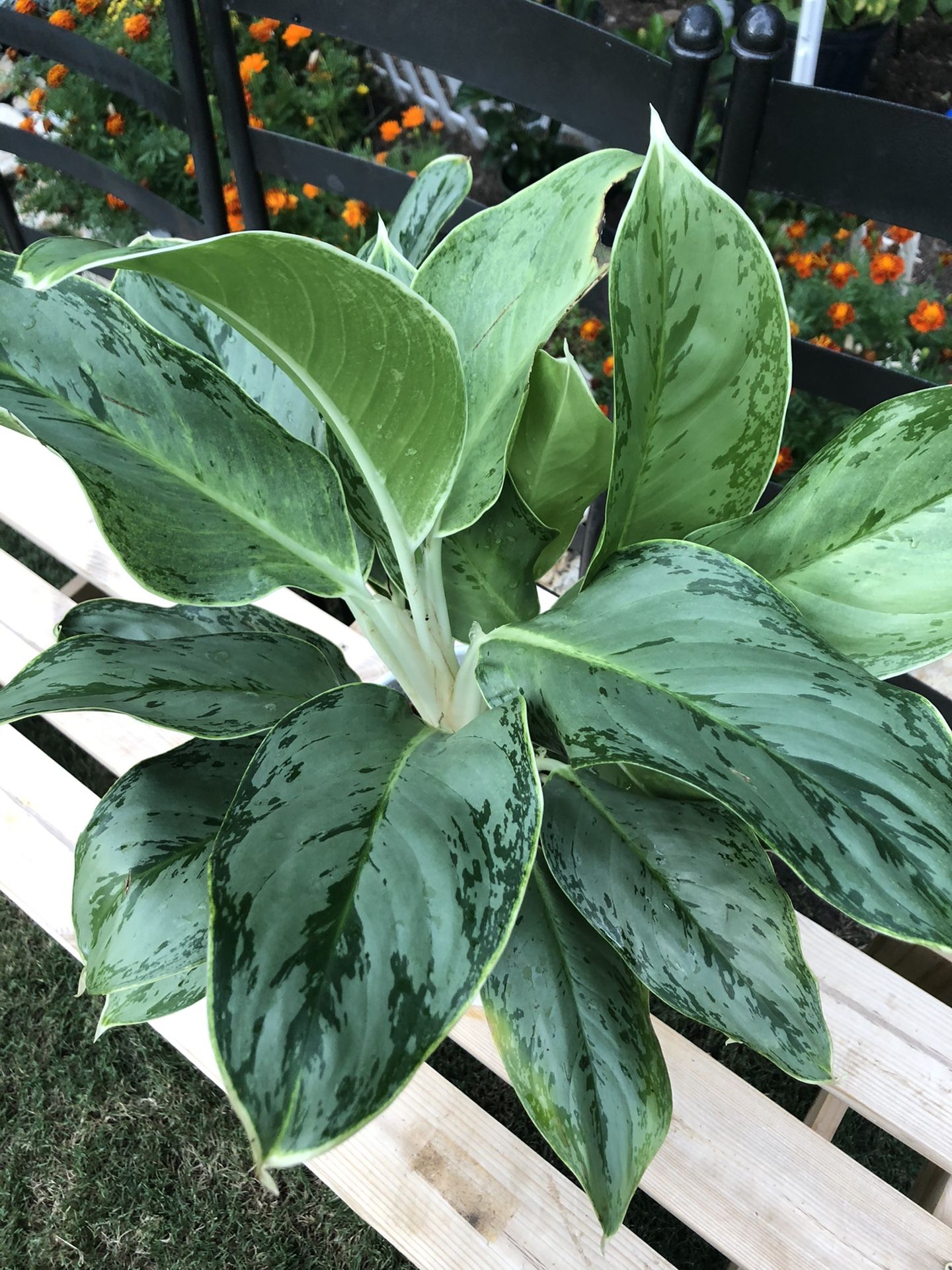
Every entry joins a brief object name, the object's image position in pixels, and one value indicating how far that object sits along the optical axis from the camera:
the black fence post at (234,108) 1.17
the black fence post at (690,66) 0.77
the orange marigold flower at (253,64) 1.88
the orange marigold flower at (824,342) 1.45
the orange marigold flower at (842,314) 1.39
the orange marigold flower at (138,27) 1.91
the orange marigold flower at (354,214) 1.70
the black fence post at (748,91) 0.77
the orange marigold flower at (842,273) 1.46
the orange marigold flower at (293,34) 1.77
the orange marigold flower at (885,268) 1.47
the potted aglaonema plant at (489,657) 0.37
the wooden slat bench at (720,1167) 0.67
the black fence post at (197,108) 1.19
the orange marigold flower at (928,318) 1.37
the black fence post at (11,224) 1.67
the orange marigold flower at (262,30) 1.96
